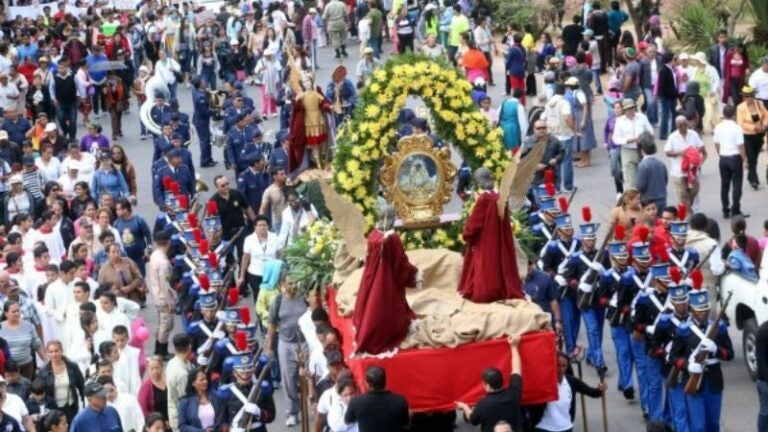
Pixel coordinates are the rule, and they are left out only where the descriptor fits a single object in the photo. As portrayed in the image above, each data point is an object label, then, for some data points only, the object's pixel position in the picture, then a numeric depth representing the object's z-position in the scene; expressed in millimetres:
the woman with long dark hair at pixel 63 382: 18234
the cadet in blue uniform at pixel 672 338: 17547
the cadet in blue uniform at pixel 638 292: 18547
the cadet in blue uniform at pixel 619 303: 18859
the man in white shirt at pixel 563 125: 27594
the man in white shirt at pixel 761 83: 28953
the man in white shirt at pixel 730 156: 25016
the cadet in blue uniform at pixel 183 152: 26266
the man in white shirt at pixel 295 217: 22531
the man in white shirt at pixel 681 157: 24672
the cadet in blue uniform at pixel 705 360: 17291
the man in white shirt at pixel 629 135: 25828
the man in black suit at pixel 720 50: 31297
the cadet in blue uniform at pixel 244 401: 16703
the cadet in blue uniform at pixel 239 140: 27312
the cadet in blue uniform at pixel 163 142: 27109
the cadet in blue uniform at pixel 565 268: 19812
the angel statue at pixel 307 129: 25344
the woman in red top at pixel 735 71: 30578
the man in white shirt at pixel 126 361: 18422
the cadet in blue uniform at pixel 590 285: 19438
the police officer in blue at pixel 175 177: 25469
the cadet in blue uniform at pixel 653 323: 18141
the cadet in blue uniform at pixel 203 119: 31000
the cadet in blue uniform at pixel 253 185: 25531
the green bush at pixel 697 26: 33406
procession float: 17219
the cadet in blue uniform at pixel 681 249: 19312
